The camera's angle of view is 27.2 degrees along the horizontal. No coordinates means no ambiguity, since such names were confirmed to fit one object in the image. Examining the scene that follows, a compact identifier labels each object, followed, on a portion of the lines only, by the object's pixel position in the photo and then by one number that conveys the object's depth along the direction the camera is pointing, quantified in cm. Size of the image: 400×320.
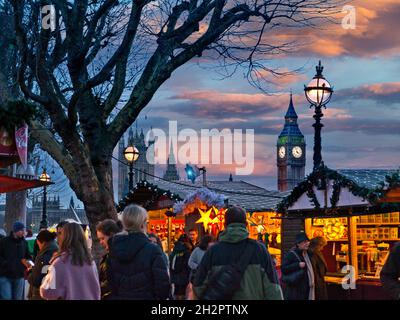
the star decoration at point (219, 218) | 2395
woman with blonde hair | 733
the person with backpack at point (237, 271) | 676
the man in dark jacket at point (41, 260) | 974
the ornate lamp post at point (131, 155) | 2708
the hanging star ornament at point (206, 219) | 2423
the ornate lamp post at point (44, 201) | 3706
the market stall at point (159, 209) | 2768
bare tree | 1427
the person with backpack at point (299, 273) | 1237
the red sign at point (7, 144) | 1308
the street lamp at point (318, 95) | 1702
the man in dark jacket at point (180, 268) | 1516
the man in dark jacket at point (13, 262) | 1399
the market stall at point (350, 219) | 1662
